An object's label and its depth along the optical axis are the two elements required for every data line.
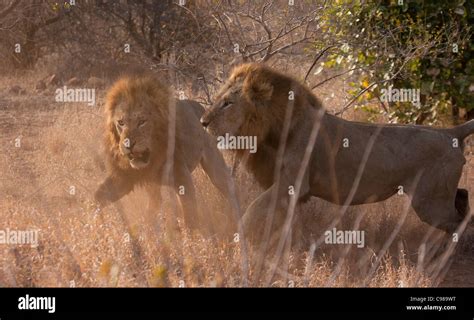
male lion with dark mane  11.48
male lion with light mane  11.67
